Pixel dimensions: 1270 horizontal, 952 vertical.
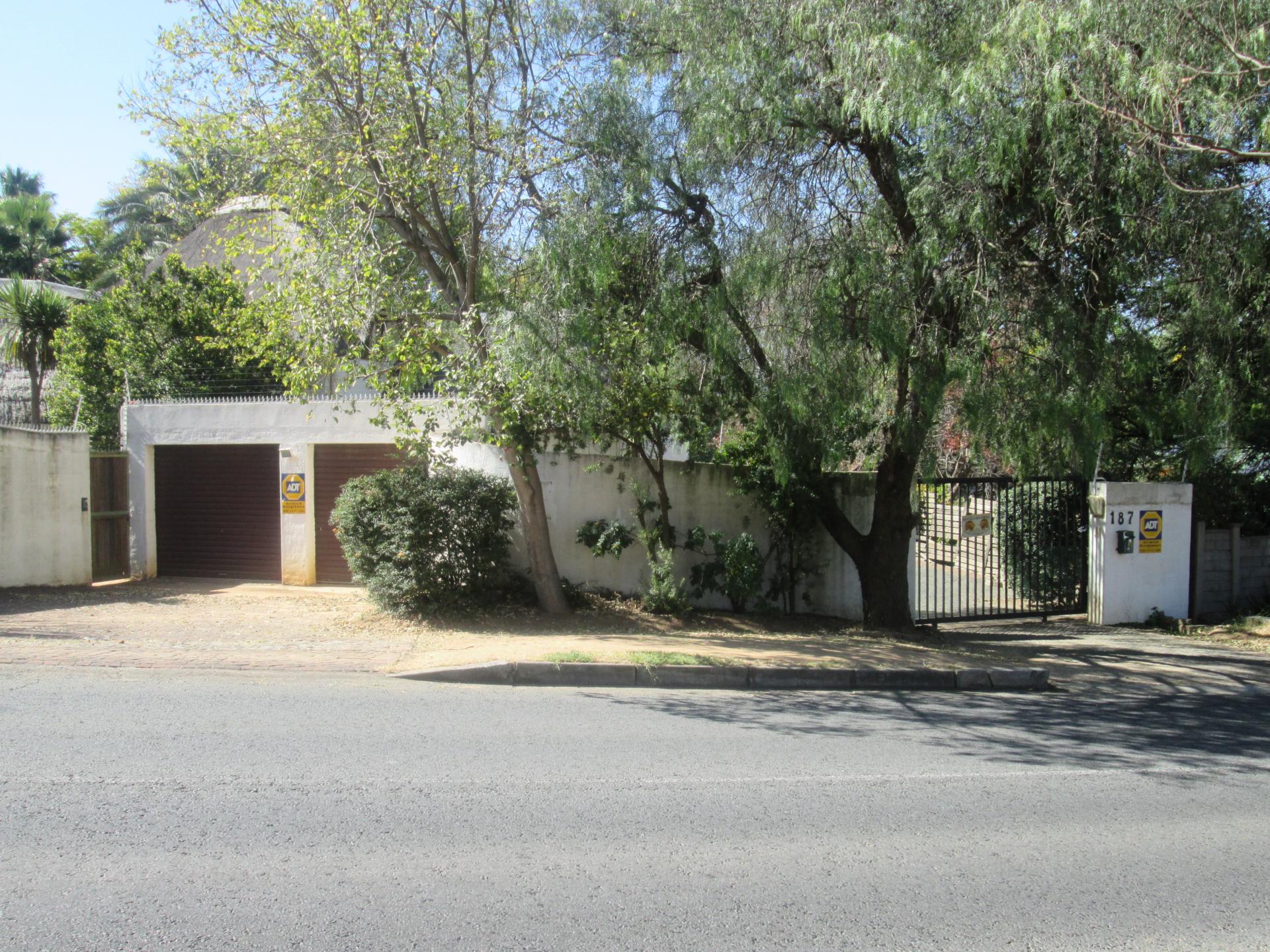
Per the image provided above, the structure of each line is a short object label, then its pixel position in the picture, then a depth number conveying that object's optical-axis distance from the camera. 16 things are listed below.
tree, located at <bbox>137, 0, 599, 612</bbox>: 10.64
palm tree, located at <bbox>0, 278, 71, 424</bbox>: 21.05
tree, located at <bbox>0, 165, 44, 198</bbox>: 42.22
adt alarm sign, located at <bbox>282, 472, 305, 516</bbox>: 13.97
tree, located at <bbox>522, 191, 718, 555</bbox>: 10.29
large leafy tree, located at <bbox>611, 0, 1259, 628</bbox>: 9.20
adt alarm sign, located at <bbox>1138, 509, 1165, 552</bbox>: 13.27
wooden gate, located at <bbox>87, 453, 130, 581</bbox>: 14.29
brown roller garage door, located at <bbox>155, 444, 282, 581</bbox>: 14.42
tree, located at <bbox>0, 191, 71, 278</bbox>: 32.03
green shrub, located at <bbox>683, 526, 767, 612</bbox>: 12.14
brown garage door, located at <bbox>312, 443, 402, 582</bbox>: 13.88
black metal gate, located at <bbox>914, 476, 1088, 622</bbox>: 13.55
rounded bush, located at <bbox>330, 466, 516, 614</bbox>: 11.19
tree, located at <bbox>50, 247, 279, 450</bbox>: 17.34
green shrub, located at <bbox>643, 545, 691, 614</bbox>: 11.81
